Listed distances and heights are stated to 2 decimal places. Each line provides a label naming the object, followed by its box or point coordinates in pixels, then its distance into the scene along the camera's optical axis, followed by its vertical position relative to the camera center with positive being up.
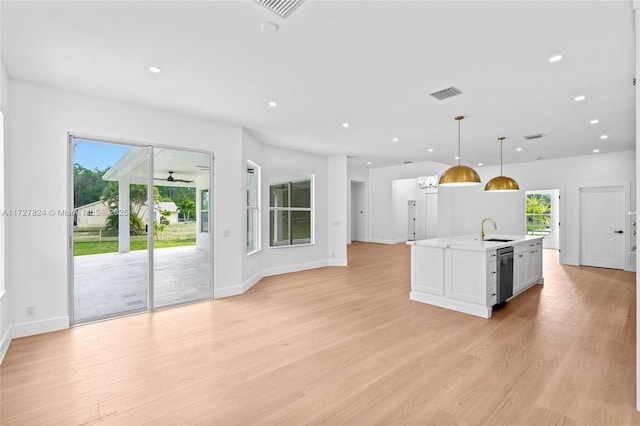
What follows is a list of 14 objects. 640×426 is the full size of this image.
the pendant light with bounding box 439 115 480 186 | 4.34 +0.49
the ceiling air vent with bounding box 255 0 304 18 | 2.11 +1.45
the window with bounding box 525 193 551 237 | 9.19 -0.07
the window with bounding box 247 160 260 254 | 5.99 +0.07
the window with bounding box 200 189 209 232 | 4.93 +0.01
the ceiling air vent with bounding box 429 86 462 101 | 3.64 +1.45
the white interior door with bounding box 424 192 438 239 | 13.61 -0.13
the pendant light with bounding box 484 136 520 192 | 5.51 +0.48
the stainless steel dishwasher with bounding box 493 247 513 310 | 4.23 -0.93
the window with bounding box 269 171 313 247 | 6.82 +0.06
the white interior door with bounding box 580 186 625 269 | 7.25 -0.39
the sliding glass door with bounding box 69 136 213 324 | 3.87 -0.17
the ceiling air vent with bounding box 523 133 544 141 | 5.64 +1.42
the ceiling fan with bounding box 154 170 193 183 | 4.56 +0.50
